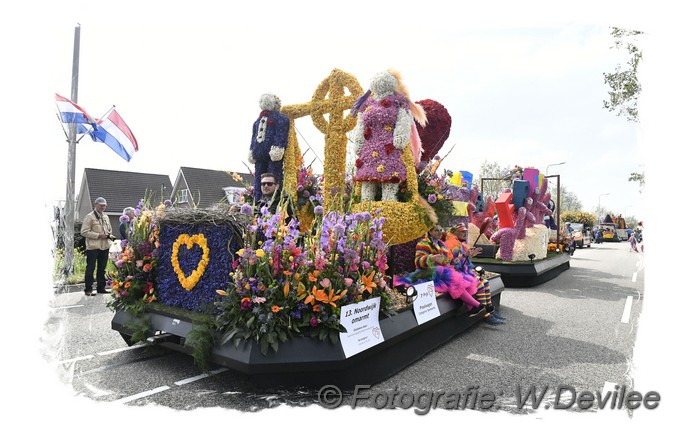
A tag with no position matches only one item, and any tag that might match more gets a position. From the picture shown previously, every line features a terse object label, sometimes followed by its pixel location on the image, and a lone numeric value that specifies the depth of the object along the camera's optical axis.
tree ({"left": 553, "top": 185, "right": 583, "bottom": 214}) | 29.39
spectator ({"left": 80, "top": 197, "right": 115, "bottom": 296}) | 6.11
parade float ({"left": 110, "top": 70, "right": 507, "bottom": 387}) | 2.64
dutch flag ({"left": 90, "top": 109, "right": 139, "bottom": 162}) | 5.76
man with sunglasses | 4.63
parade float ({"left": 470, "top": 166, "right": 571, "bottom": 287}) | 8.15
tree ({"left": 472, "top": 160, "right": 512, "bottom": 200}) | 26.70
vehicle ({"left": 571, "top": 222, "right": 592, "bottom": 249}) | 21.69
